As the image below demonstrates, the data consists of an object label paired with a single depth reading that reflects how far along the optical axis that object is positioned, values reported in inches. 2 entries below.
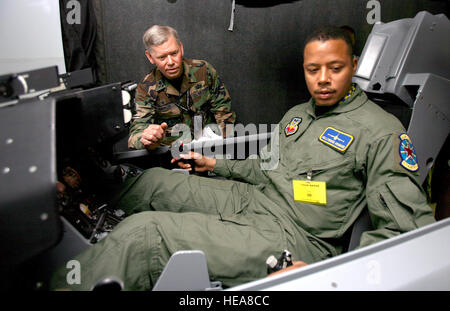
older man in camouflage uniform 77.5
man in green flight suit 32.7
